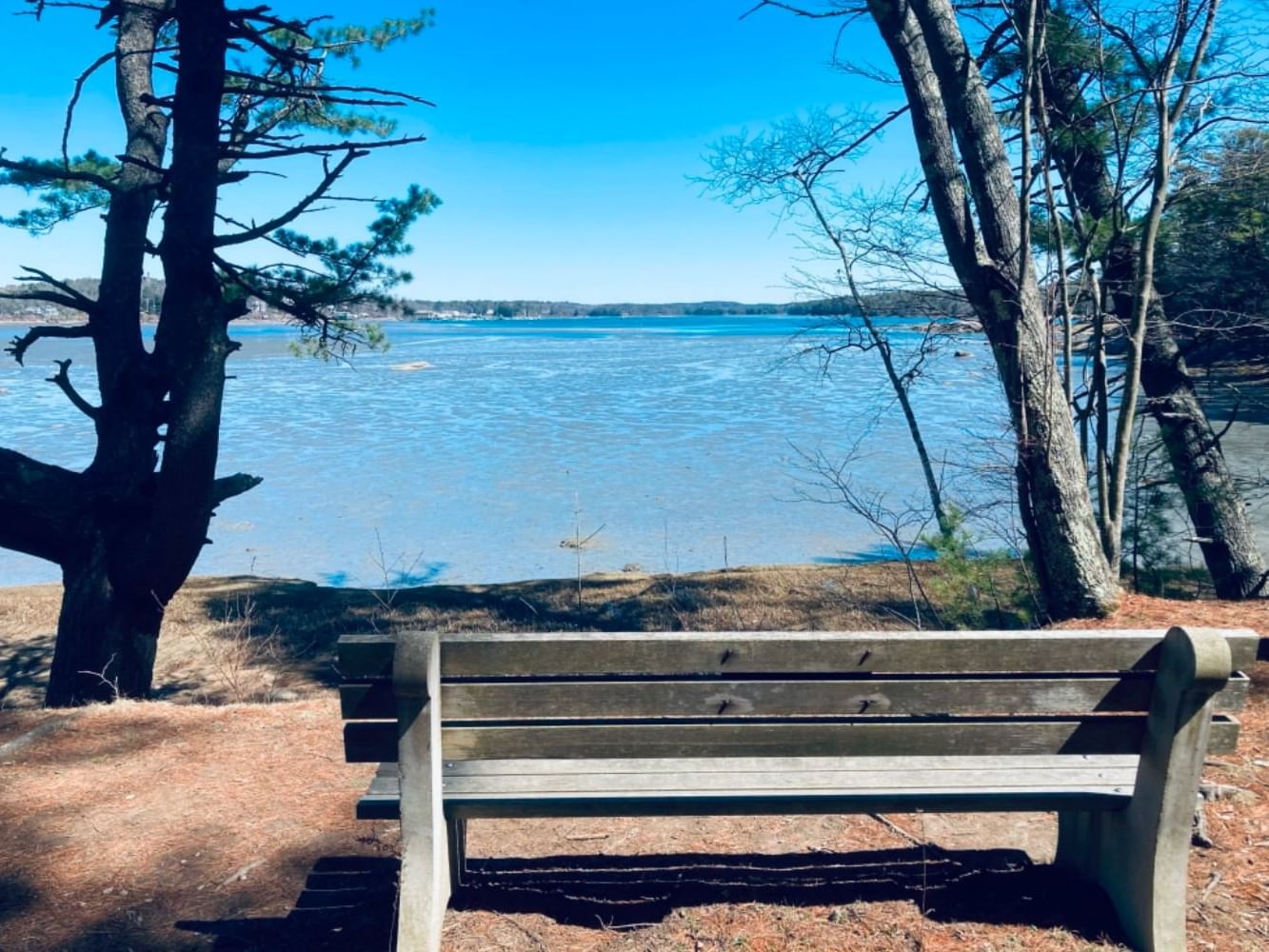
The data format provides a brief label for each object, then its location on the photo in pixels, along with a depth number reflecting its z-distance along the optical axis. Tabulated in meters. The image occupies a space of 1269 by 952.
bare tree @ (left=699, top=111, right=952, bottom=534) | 7.73
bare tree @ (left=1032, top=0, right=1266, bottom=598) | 6.43
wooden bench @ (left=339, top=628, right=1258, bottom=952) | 2.46
